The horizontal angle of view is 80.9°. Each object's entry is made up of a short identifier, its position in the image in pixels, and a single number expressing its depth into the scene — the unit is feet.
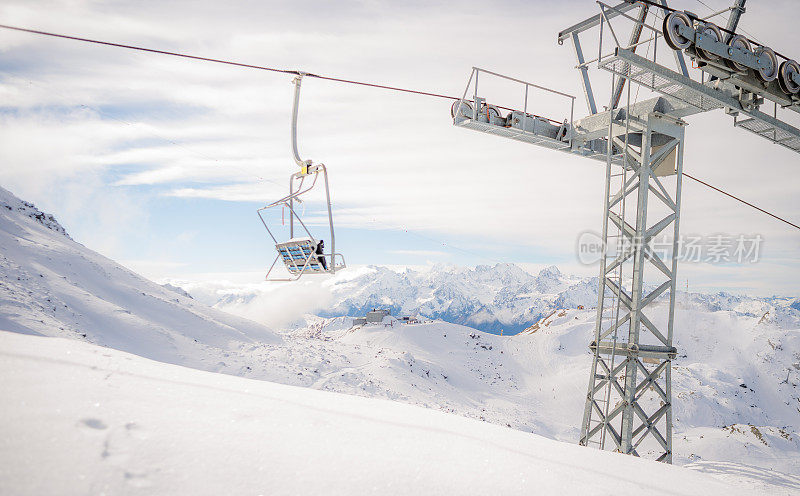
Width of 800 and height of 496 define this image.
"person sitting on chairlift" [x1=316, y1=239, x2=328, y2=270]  32.58
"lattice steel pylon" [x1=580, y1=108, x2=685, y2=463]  32.73
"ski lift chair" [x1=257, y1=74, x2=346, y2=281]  31.86
